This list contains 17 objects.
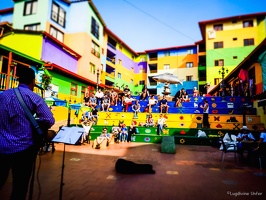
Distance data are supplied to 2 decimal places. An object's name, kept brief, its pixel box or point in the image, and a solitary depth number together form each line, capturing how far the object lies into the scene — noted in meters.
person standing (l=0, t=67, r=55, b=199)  2.11
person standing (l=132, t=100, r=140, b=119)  13.91
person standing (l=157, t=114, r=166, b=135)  11.49
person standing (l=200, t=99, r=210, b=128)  12.04
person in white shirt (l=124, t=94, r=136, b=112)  14.85
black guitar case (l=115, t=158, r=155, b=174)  4.97
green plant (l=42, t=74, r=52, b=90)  15.50
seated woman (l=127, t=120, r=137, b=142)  11.44
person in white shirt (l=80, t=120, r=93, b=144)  10.18
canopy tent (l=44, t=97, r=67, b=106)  14.22
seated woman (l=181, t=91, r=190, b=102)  15.48
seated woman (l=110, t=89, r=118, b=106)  16.42
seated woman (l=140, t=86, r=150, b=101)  15.87
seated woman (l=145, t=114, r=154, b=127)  12.39
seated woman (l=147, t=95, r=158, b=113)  14.34
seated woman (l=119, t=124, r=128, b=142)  11.26
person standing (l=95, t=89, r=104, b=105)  16.47
